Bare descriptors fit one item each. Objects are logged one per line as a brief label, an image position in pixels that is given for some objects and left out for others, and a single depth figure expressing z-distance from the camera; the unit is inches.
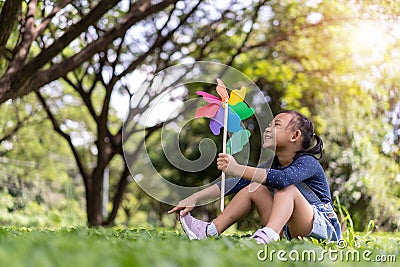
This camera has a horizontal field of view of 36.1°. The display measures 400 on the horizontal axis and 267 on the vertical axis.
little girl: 92.6
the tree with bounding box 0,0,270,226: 257.3
